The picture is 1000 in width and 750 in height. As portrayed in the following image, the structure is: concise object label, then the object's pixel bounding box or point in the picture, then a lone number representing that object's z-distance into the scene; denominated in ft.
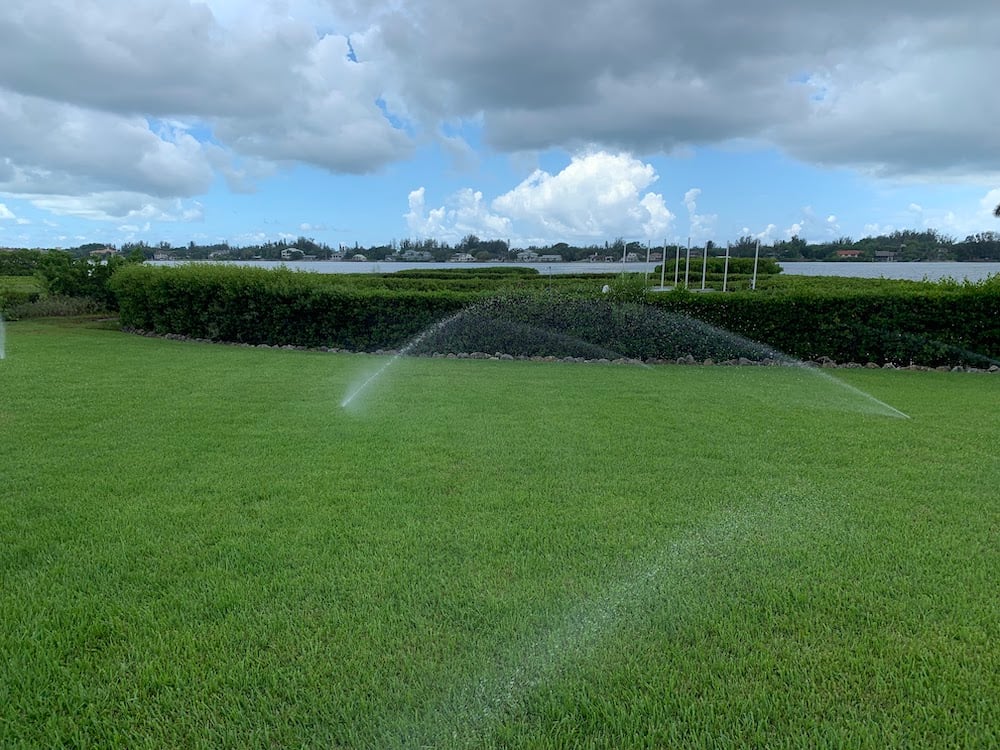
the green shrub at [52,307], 50.47
